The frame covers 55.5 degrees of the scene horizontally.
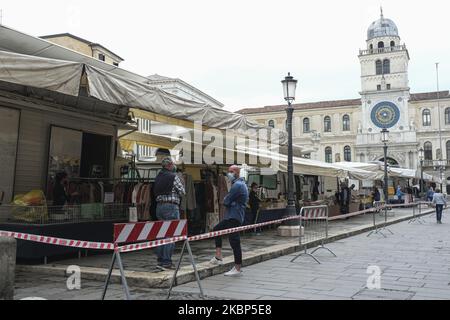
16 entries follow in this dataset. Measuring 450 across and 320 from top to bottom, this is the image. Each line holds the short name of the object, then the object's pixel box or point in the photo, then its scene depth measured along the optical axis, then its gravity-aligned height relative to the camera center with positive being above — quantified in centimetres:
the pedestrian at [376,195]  2400 +50
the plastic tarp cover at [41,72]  603 +188
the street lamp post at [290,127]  1233 +223
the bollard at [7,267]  471 -75
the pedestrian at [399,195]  2828 +61
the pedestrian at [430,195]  2699 +63
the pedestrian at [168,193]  717 +14
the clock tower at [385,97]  6838 +1730
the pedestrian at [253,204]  1262 -6
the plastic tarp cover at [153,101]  701 +194
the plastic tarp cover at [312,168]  1301 +124
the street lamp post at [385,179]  2195 +131
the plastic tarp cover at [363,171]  1927 +156
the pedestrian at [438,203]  1867 +8
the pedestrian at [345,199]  1931 +21
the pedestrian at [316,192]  2038 +55
